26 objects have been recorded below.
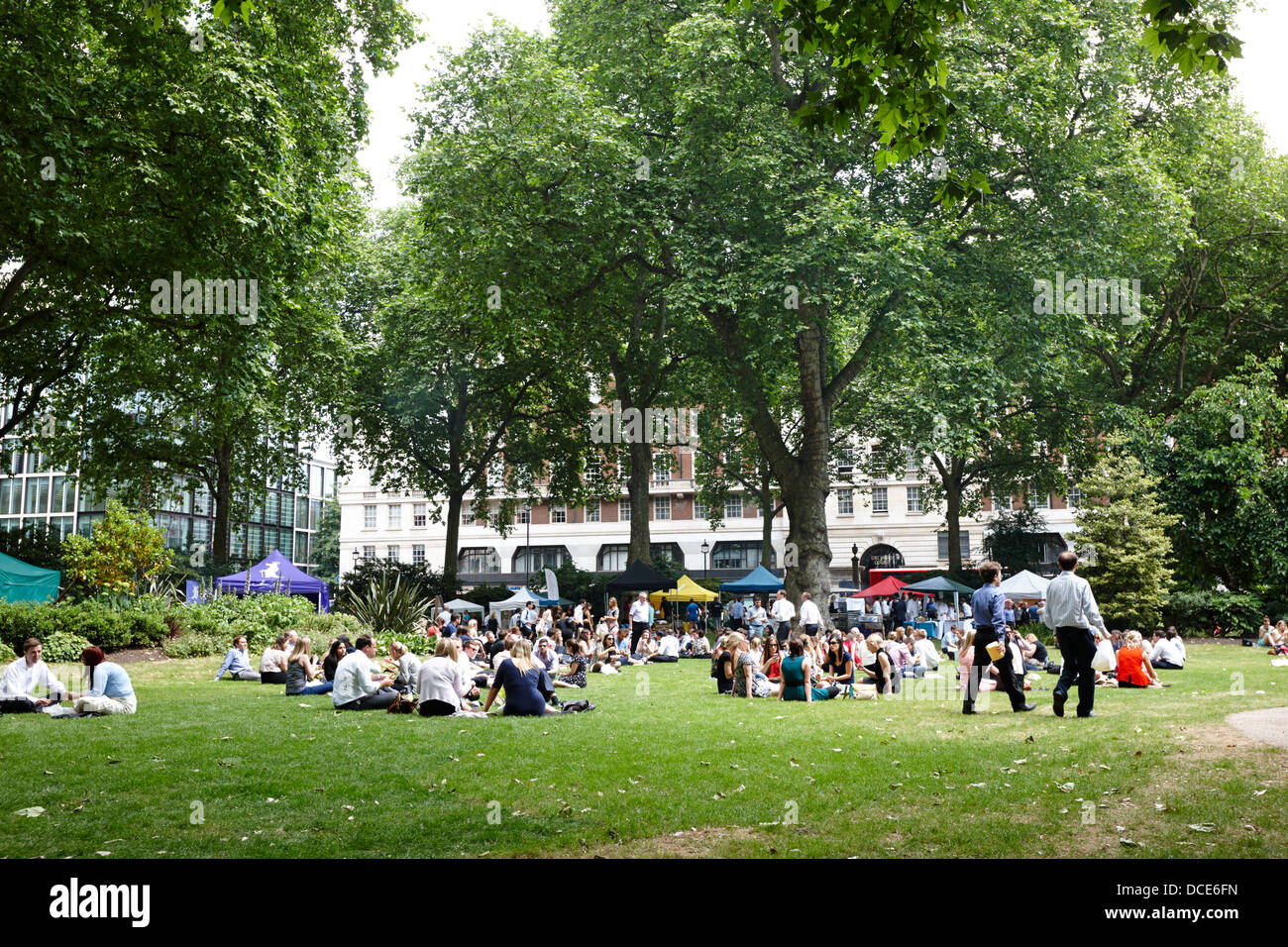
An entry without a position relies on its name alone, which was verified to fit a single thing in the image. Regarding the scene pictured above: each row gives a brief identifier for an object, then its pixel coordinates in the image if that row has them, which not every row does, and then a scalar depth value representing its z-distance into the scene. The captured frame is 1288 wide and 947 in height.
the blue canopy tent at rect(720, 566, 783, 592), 33.59
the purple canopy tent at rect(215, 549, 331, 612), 32.38
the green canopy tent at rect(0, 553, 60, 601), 26.28
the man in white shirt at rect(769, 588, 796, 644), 22.41
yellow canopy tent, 34.34
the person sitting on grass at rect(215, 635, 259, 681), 19.00
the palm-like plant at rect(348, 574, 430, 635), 26.81
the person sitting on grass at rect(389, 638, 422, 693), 14.43
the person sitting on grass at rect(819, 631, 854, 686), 16.30
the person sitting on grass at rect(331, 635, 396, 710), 13.93
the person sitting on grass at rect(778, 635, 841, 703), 15.27
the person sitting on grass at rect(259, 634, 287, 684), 18.33
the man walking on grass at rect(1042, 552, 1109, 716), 10.91
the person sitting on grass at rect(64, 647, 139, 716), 12.57
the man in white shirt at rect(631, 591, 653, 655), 26.91
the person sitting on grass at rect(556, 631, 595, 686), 17.14
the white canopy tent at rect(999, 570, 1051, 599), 28.97
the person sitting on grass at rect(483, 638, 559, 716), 13.11
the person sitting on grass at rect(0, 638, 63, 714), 12.95
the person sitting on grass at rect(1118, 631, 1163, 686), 16.28
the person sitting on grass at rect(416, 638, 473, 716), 13.00
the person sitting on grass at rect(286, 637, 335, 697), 16.09
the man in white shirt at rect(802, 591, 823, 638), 22.82
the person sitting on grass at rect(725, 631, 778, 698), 16.03
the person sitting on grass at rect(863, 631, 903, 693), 15.73
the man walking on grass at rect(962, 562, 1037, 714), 11.75
